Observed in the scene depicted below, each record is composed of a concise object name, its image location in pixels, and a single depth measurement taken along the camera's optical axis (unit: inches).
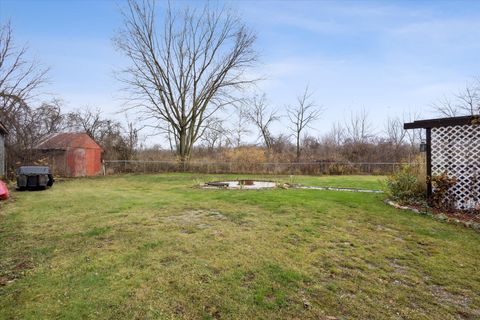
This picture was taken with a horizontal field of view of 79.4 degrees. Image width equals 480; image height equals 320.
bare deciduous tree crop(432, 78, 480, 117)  642.1
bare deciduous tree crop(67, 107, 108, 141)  1063.0
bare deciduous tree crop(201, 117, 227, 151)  883.5
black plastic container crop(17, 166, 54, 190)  402.6
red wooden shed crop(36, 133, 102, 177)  659.4
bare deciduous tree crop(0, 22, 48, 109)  569.0
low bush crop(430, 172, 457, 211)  248.6
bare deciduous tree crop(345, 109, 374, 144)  1019.3
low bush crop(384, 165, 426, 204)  274.7
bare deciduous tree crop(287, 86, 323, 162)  964.6
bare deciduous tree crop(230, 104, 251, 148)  1058.3
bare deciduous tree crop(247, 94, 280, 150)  1116.3
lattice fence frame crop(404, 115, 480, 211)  241.6
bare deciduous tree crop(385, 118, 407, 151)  961.6
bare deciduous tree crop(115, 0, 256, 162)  833.5
